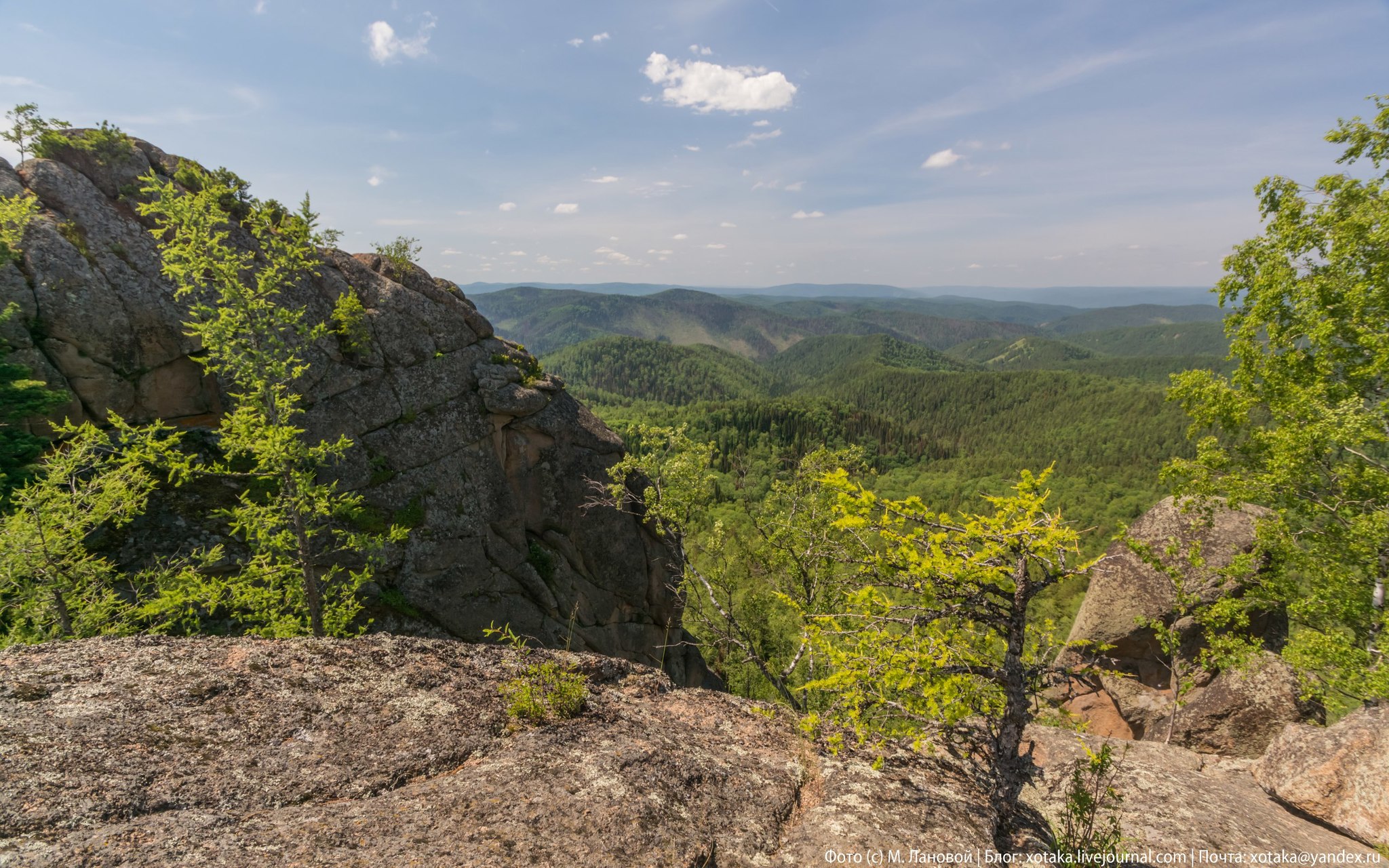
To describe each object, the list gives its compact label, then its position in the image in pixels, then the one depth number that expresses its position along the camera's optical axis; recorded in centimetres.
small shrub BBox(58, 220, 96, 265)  1795
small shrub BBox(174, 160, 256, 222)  2127
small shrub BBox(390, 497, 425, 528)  2248
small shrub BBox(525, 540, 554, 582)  2650
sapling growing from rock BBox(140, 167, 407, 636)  1210
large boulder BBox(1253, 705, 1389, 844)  896
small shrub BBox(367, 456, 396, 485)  2236
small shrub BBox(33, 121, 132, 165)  1900
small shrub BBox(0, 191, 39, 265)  1616
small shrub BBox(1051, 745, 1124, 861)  601
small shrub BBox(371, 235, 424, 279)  2589
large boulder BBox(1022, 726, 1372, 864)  792
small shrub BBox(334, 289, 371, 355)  2267
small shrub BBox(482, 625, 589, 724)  725
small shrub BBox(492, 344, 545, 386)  2812
